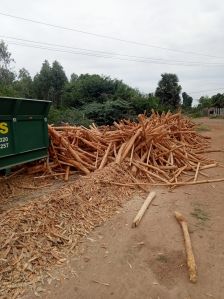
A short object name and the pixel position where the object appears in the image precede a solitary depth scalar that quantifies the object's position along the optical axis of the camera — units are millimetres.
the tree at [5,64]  28371
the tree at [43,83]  24466
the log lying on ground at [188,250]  2361
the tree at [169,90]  28123
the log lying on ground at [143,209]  3233
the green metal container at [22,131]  3869
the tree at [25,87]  24689
